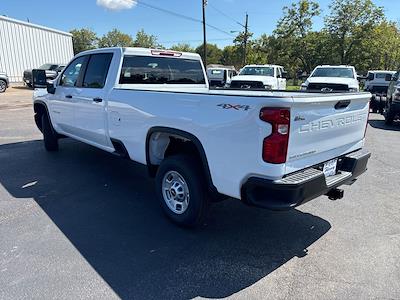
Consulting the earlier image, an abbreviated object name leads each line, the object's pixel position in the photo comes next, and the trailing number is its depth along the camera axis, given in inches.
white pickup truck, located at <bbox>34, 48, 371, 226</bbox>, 113.5
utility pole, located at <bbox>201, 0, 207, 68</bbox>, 1162.6
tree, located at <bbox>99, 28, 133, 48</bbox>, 3629.4
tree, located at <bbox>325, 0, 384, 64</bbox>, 1407.5
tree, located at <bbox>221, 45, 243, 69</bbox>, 2525.6
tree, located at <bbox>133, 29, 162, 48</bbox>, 3516.2
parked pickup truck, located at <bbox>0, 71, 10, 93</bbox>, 858.1
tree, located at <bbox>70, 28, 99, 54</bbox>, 3356.3
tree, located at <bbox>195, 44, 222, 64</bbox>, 4065.0
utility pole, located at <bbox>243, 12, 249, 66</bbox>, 1871.8
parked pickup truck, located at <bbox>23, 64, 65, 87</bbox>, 1016.1
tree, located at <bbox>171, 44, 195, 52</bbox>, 3777.6
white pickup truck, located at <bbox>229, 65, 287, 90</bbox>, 597.3
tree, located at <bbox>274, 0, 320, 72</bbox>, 1563.7
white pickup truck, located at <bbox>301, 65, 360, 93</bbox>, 536.7
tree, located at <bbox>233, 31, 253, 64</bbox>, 2189.0
